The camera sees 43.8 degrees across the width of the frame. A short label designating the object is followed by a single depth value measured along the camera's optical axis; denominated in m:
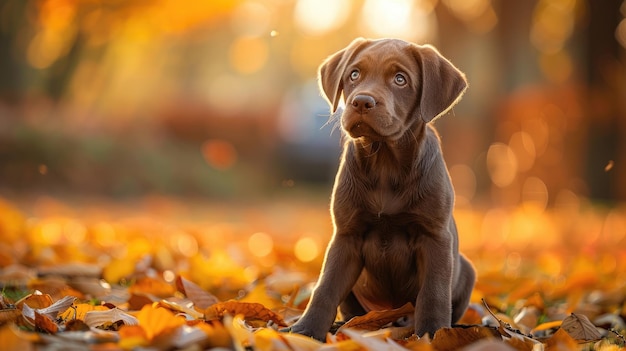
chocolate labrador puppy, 3.26
